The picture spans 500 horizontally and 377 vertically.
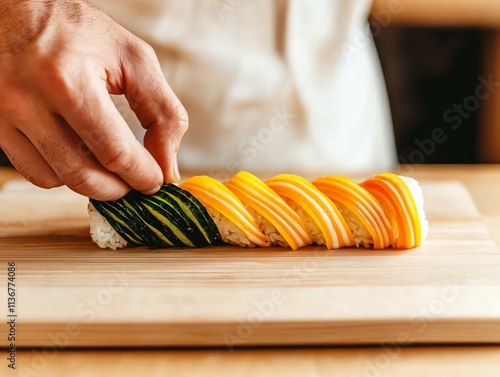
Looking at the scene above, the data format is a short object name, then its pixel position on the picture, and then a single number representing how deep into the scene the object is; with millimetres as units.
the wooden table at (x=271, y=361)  389
